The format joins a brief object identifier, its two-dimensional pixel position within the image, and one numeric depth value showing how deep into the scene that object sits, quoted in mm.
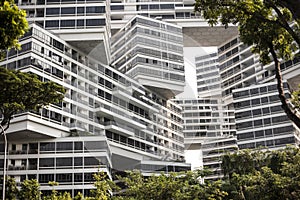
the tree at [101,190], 26952
